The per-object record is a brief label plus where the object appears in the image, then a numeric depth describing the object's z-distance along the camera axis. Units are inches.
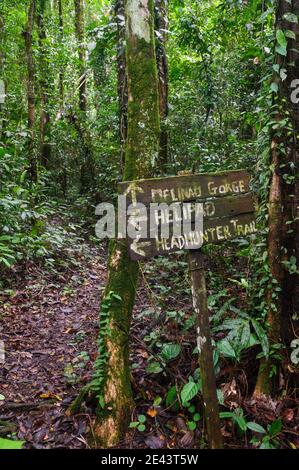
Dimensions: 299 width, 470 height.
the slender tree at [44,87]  396.5
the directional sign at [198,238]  110.2
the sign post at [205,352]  114.6
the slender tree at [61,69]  432.7
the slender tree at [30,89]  281.7
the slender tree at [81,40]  452.4
